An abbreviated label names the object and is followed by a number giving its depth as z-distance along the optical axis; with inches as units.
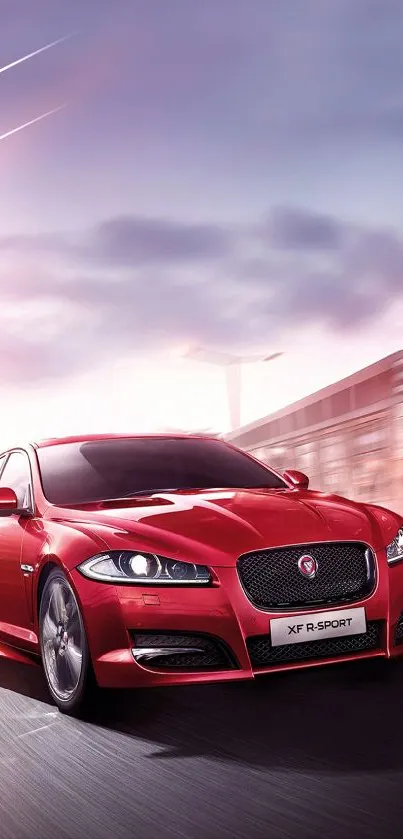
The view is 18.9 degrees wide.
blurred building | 631.8
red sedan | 216.1
